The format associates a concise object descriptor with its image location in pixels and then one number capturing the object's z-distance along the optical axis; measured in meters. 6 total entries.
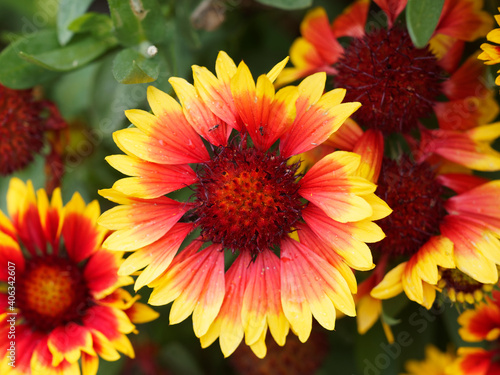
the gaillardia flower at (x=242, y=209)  0.28
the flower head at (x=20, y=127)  0.32
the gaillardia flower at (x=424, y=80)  0.29
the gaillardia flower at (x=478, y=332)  0.30
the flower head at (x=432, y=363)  0.34
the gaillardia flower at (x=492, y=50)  0.28
